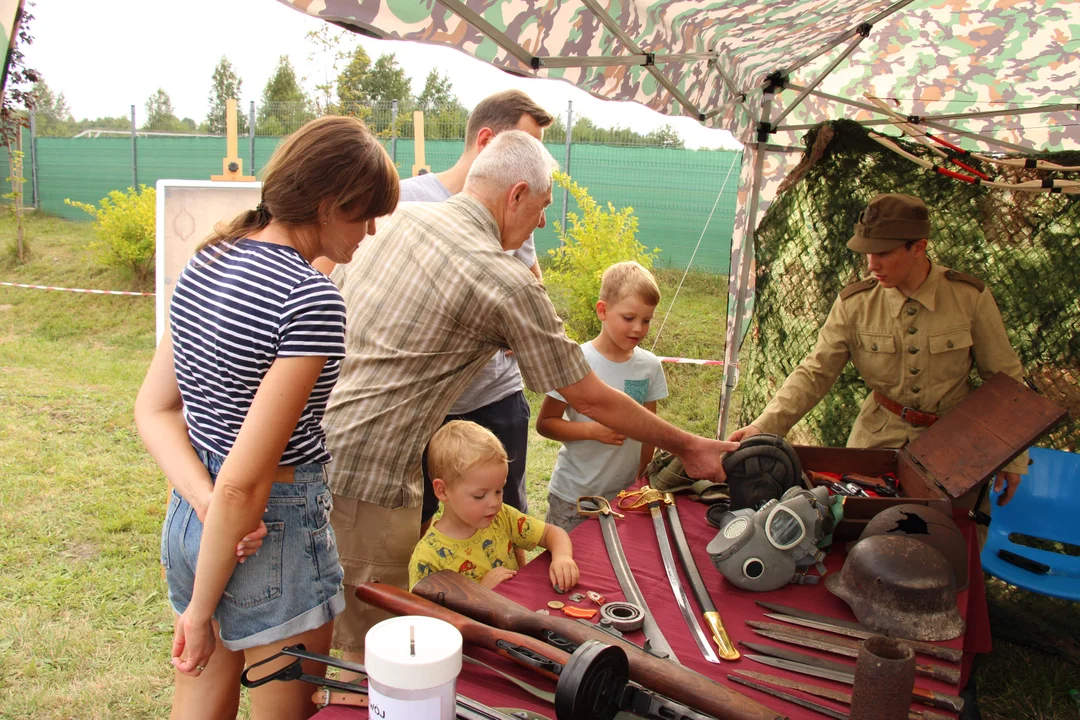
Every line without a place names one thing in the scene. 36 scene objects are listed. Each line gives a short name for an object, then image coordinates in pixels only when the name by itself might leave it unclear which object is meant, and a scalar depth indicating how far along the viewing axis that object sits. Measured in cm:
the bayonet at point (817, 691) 160
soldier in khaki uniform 352
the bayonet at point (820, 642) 178
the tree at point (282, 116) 1636
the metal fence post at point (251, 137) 1362
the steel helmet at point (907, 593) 194
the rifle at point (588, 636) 144
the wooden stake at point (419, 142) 828
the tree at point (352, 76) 1777
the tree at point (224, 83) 3244
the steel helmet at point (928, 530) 221
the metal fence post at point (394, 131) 1326
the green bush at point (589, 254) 925
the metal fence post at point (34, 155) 1654
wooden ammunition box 277
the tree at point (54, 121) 1999
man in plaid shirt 216
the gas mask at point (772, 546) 216
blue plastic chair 375
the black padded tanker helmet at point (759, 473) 253
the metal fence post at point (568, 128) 1235
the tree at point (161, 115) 2455
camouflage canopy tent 315
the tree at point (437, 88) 2650
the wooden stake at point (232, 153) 723
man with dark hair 319
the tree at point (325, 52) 1770
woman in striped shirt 144
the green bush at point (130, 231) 1219
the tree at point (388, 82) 2592
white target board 570
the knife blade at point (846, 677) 165
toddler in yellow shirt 226
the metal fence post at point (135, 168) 1563
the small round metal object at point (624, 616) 184
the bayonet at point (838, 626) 186
